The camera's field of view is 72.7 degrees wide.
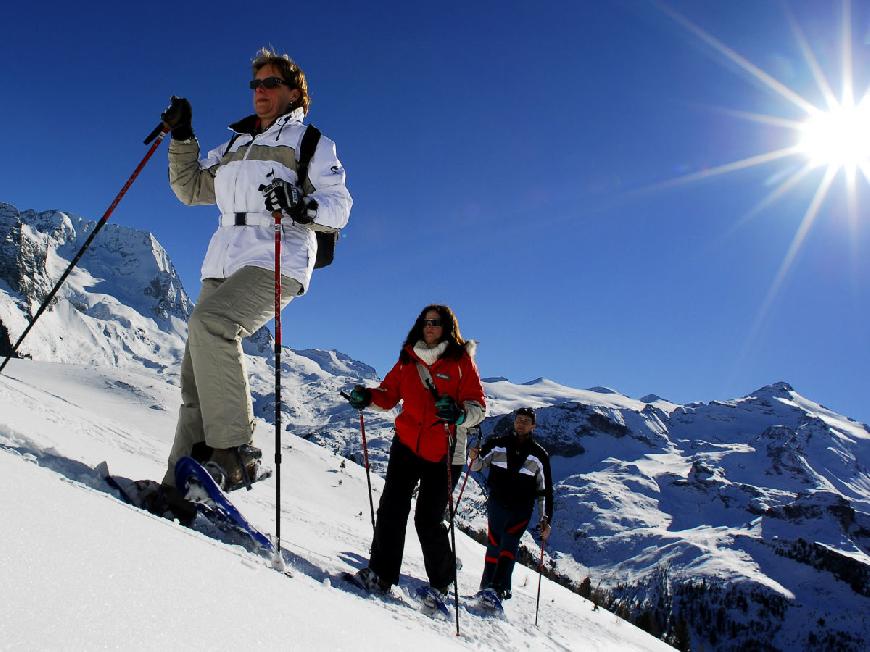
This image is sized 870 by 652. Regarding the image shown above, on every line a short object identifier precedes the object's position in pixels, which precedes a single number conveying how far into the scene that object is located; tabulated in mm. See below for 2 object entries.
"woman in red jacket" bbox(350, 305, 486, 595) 4277
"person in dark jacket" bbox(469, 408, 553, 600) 6109
